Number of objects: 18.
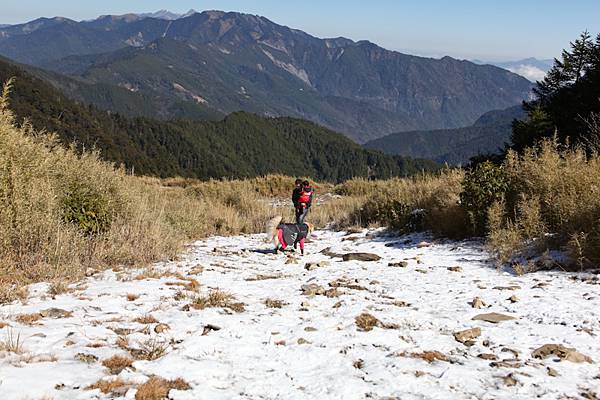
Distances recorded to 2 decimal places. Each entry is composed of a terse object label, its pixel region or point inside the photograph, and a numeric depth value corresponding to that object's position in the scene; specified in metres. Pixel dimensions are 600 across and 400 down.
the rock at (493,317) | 4.92
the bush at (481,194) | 9.24
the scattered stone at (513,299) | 5.52
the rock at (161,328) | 4.47
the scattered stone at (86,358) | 3.62
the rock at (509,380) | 3.49
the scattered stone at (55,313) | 4.69
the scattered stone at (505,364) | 3.80
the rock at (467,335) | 4.43
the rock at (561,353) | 3.88
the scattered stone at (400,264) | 7.79
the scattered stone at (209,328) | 4.54
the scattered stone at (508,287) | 6.03
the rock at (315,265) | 7.97
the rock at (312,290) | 6.05
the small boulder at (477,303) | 5.39
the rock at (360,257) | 8.51
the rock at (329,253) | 9.05
